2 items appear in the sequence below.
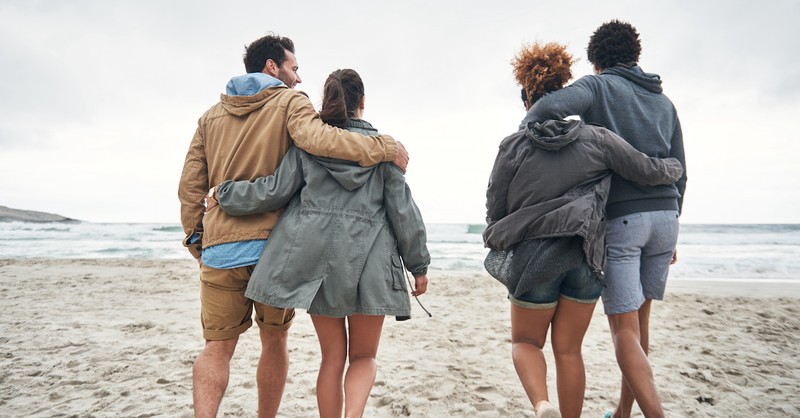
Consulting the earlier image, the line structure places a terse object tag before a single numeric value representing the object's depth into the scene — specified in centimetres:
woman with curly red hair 191
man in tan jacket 187
